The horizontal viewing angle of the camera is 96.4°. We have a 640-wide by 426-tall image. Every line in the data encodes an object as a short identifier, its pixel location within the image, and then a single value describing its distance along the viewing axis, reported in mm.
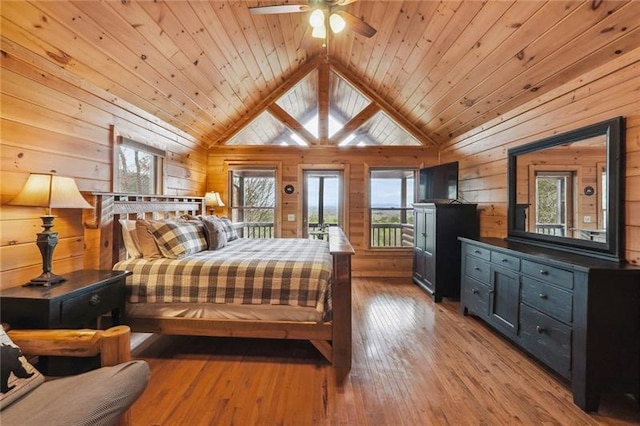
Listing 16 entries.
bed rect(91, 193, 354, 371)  2273
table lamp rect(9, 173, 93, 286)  1824
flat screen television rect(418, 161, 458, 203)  4215
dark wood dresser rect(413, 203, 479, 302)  3943
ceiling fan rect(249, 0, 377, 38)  2304
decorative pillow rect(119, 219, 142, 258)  2611
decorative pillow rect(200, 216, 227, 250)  3074
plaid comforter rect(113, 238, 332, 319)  2330
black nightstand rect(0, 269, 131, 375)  1663
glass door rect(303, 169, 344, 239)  5414
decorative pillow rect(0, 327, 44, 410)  1121
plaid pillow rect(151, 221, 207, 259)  2549
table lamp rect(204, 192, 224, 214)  4684
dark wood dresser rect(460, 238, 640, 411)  1831
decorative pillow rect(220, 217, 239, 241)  3729
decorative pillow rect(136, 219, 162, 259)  2572
